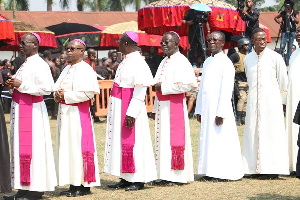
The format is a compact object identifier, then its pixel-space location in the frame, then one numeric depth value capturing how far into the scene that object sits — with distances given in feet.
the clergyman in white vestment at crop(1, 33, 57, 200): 35.58
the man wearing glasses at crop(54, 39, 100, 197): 36.85
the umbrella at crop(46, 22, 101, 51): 113.73
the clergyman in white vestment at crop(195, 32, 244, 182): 41.64
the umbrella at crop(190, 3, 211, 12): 67.90
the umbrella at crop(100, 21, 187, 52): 108.80
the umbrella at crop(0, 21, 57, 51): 92.95
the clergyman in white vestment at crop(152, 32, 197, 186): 40.29
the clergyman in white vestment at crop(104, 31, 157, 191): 38.44
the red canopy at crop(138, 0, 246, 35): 74.18
